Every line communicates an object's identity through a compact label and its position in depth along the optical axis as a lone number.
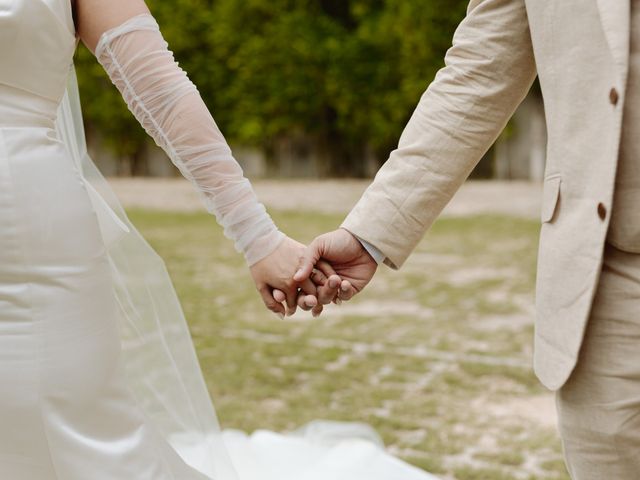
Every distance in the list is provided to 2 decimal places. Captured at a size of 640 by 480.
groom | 1.78
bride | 1.94
